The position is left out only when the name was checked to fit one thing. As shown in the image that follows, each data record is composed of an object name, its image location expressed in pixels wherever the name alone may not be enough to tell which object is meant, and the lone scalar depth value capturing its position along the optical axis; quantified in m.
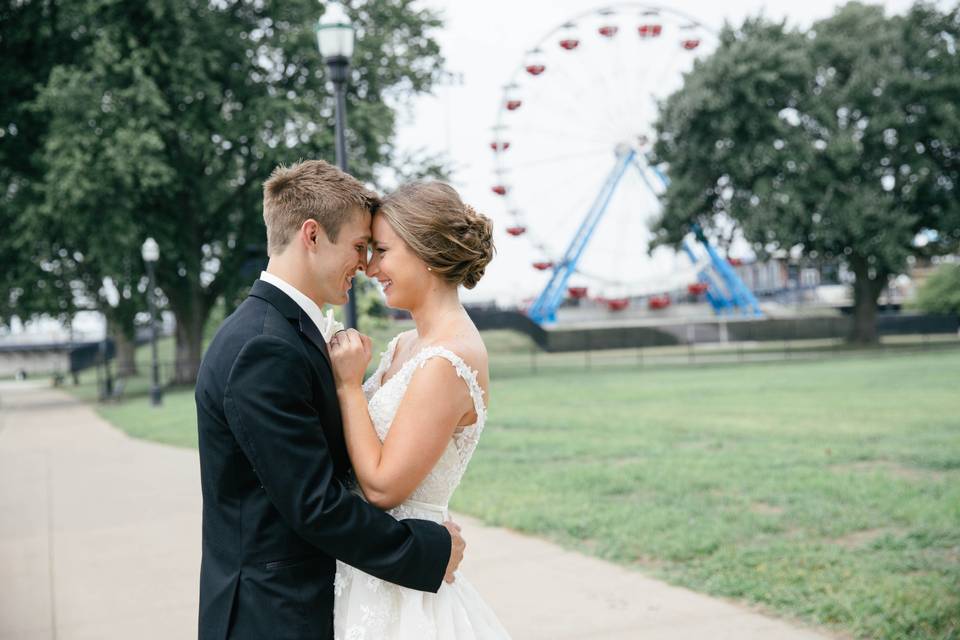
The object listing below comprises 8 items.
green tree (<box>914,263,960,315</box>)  58.72
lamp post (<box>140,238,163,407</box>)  22.67
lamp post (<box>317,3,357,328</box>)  8.62
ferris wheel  33.97
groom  2.21
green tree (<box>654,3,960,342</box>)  33.78
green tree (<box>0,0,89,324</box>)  25.48
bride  2.44
